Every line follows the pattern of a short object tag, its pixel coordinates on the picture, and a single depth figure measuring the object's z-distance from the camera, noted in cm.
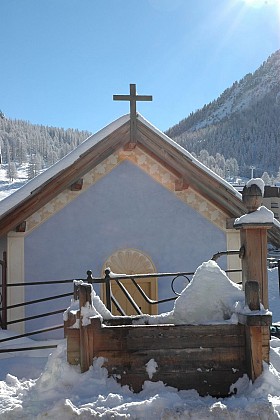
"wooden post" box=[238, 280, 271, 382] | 375
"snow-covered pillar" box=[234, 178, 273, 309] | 461
